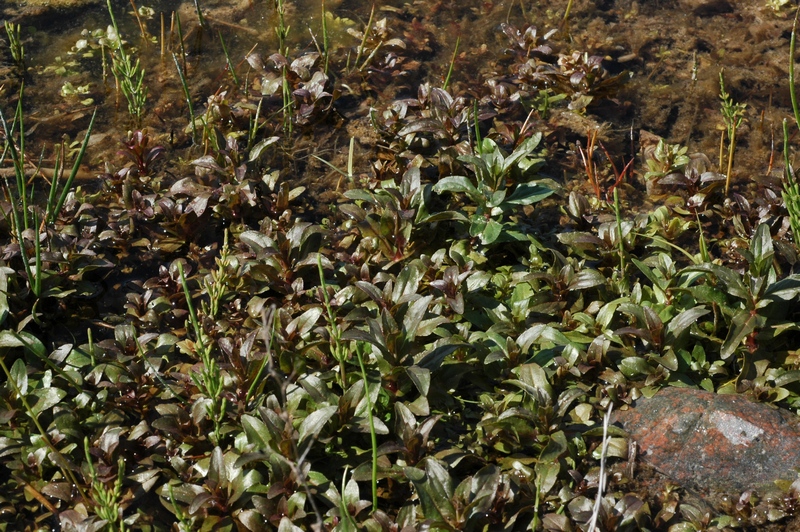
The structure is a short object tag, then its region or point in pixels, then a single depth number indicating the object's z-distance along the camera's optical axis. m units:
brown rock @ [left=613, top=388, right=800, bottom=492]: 3.21
